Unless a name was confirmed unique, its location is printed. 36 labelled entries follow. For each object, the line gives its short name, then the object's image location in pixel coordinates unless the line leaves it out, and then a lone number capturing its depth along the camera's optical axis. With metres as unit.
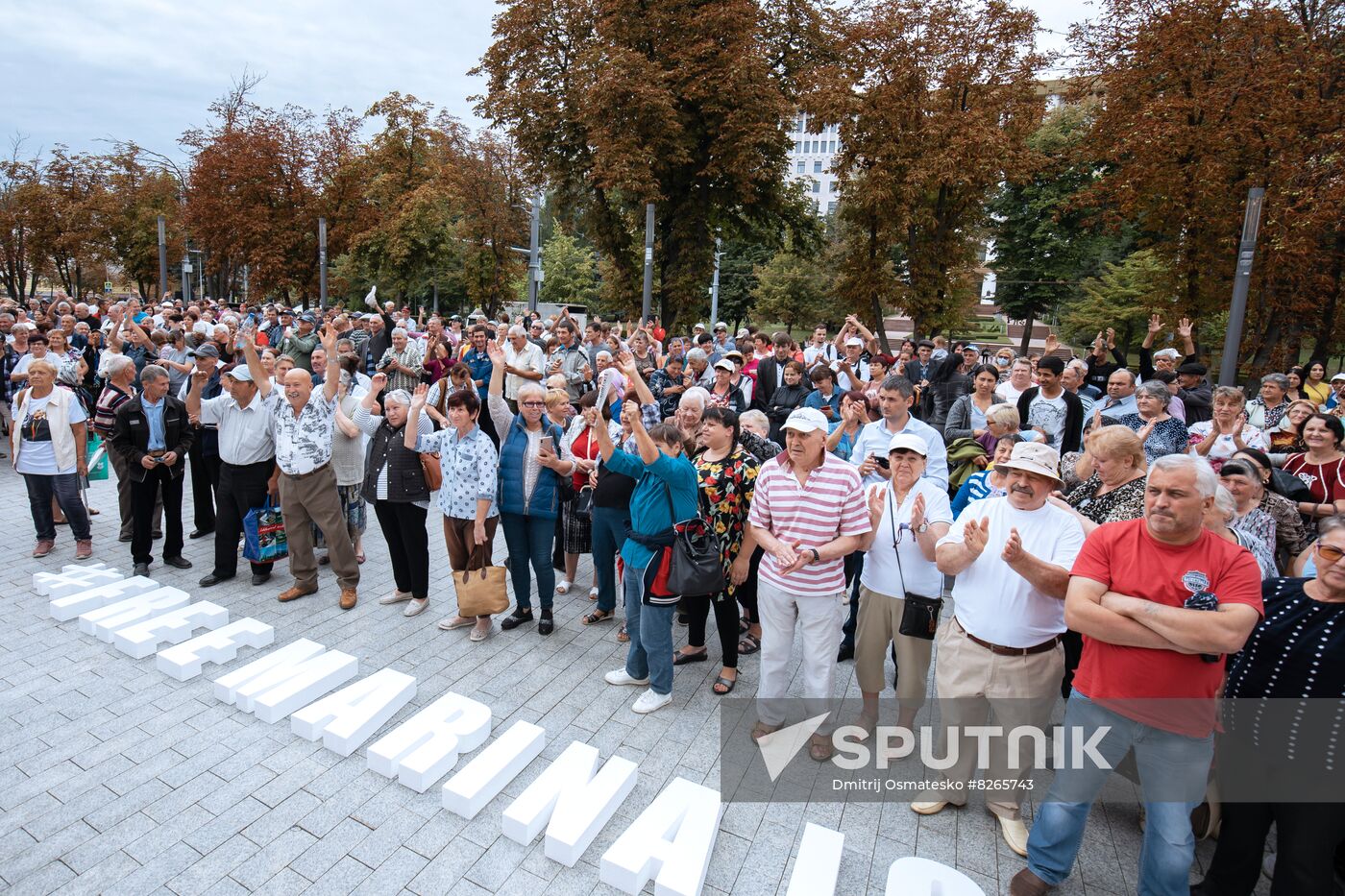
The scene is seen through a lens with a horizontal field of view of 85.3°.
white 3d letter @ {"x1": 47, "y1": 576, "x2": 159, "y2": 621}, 5.69
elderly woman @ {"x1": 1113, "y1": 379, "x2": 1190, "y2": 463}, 5.62
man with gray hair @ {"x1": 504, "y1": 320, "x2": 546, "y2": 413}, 9.26
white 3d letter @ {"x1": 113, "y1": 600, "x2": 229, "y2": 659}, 5.19
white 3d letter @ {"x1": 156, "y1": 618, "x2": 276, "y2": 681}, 4.91
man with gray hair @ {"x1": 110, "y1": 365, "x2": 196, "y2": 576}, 6.38
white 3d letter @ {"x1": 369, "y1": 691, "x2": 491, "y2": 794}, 3.95
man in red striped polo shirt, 4.01
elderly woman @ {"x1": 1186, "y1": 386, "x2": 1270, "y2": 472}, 5.76
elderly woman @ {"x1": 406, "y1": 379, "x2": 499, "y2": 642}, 5.43
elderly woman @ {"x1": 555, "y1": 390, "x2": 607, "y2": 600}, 5.72
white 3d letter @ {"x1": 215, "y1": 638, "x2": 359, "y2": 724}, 4.53
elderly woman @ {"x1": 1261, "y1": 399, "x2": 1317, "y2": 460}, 5.98
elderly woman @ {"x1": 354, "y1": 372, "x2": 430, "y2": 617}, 5.80
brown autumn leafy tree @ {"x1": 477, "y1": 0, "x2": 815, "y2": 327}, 18.93
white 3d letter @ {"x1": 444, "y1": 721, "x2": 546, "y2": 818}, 3.74
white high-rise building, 94.31
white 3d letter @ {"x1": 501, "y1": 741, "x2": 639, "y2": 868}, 3.46
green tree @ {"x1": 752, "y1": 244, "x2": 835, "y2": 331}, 40.06
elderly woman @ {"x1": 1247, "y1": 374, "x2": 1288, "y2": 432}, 6.89
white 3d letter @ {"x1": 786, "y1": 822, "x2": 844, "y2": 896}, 3.24
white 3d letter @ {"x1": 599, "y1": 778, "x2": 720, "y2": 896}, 3.26
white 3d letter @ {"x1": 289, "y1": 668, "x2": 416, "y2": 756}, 4.23
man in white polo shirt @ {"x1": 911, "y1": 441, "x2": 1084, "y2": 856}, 3.31
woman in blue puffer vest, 5.45
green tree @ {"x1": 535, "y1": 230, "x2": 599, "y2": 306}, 46.09
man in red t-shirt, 2.71
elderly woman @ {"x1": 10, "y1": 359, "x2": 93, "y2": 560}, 6.56
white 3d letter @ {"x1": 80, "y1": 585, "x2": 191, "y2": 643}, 5.42
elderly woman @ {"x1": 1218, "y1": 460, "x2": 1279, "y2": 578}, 4.07
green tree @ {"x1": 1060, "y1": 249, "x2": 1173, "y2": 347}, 26.02
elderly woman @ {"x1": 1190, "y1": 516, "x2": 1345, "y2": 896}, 2.86
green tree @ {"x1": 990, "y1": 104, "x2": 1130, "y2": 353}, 33.00
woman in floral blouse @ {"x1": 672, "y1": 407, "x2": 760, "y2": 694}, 4.72
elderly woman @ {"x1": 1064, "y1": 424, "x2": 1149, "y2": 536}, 3.90
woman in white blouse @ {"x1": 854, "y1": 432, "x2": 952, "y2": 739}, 3.99
